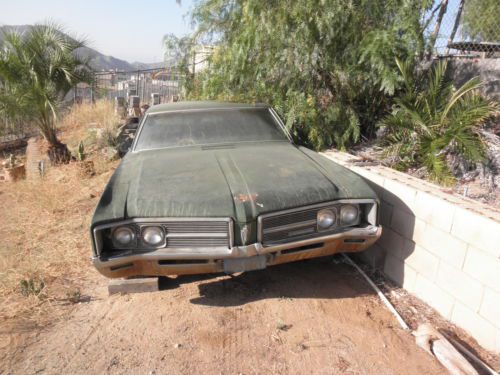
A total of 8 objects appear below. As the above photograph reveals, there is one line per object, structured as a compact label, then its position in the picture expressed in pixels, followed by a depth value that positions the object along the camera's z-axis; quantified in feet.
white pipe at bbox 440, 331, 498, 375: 7.37
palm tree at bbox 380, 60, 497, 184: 12.69
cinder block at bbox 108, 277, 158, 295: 9.78
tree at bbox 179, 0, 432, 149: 14.65
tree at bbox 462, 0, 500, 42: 17.06
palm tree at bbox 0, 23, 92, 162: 25.52
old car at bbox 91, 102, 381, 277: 8.38
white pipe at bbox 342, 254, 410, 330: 9.02
